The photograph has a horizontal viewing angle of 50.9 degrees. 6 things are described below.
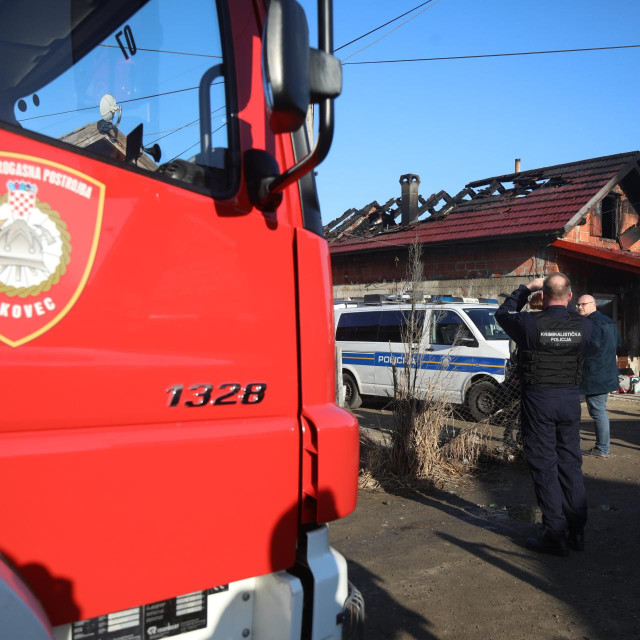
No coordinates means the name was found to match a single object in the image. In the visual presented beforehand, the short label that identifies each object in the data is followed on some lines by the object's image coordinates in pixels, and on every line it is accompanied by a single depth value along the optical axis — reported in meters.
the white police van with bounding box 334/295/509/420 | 10.82
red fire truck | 1.70
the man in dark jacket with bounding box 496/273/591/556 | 4.57
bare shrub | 6.56
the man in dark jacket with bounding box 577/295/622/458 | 7.54
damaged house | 15.23
